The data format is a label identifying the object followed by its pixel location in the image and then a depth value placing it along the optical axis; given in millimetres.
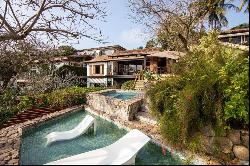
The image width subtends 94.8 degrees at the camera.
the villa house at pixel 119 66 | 15357
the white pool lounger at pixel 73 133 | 4061
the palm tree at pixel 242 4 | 8108
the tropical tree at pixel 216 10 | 9815
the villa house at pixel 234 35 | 11957
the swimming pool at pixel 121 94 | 8511
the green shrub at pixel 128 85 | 11706
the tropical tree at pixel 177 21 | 9737
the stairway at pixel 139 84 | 10697
